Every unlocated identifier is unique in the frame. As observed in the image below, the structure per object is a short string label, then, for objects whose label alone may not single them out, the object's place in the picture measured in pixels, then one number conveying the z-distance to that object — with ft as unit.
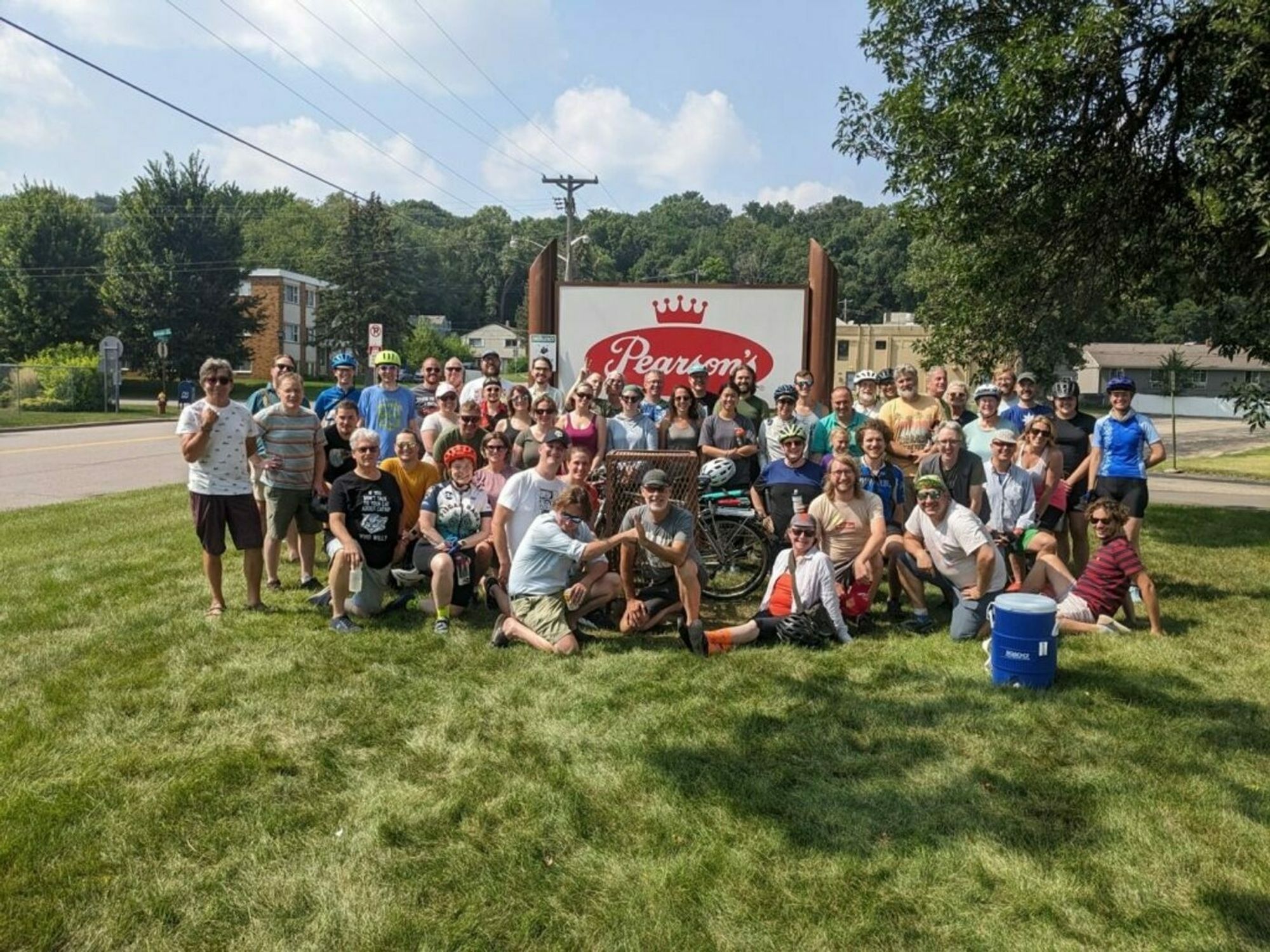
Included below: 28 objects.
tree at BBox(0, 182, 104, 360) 134.51
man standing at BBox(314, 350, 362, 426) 23.40
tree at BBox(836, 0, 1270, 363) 26.73
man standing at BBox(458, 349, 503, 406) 25.83
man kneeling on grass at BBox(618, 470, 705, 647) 18.97
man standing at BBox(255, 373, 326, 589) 20.85
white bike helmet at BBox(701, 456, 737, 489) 22.98
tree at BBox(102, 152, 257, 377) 134.82
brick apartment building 188.24
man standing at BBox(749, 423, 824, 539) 21.72
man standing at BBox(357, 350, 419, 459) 24.66
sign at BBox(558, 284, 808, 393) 33.37
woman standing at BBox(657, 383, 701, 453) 23.77
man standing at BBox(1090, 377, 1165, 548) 23.61
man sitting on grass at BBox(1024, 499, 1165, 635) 19.53
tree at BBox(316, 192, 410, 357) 184.24
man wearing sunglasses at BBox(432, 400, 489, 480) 22.13
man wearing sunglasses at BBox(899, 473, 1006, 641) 19.31
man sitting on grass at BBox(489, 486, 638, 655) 18.44
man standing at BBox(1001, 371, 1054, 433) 24.22
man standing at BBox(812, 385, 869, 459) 23.94
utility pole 117.08
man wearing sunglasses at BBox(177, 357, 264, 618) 18.90
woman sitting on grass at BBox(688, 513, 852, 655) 18.98
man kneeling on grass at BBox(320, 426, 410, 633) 19.43
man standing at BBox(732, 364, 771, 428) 24.70
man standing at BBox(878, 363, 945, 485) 23.65
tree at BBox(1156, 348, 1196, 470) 77.71
